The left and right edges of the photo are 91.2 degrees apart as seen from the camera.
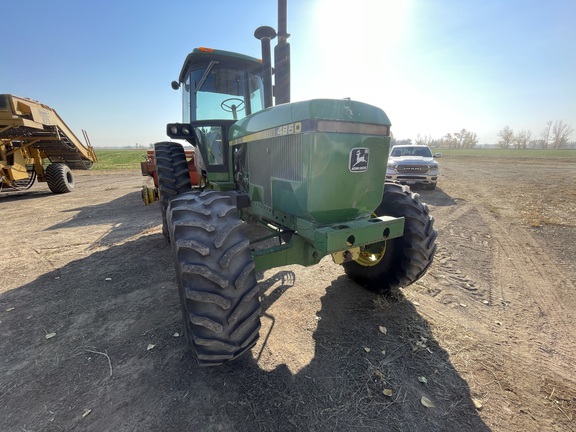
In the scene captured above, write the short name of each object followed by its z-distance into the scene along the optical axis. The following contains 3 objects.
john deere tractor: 1.85
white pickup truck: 10.16
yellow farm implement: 7.85
